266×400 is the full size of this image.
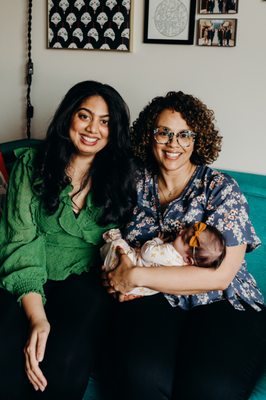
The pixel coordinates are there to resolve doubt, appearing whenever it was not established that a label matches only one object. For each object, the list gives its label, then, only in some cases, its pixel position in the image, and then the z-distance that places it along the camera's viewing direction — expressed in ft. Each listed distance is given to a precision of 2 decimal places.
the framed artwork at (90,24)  7.80
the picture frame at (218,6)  6.88
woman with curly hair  4.94
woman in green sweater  5.50
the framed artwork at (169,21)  7.23
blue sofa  6.68
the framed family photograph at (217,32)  6.98
